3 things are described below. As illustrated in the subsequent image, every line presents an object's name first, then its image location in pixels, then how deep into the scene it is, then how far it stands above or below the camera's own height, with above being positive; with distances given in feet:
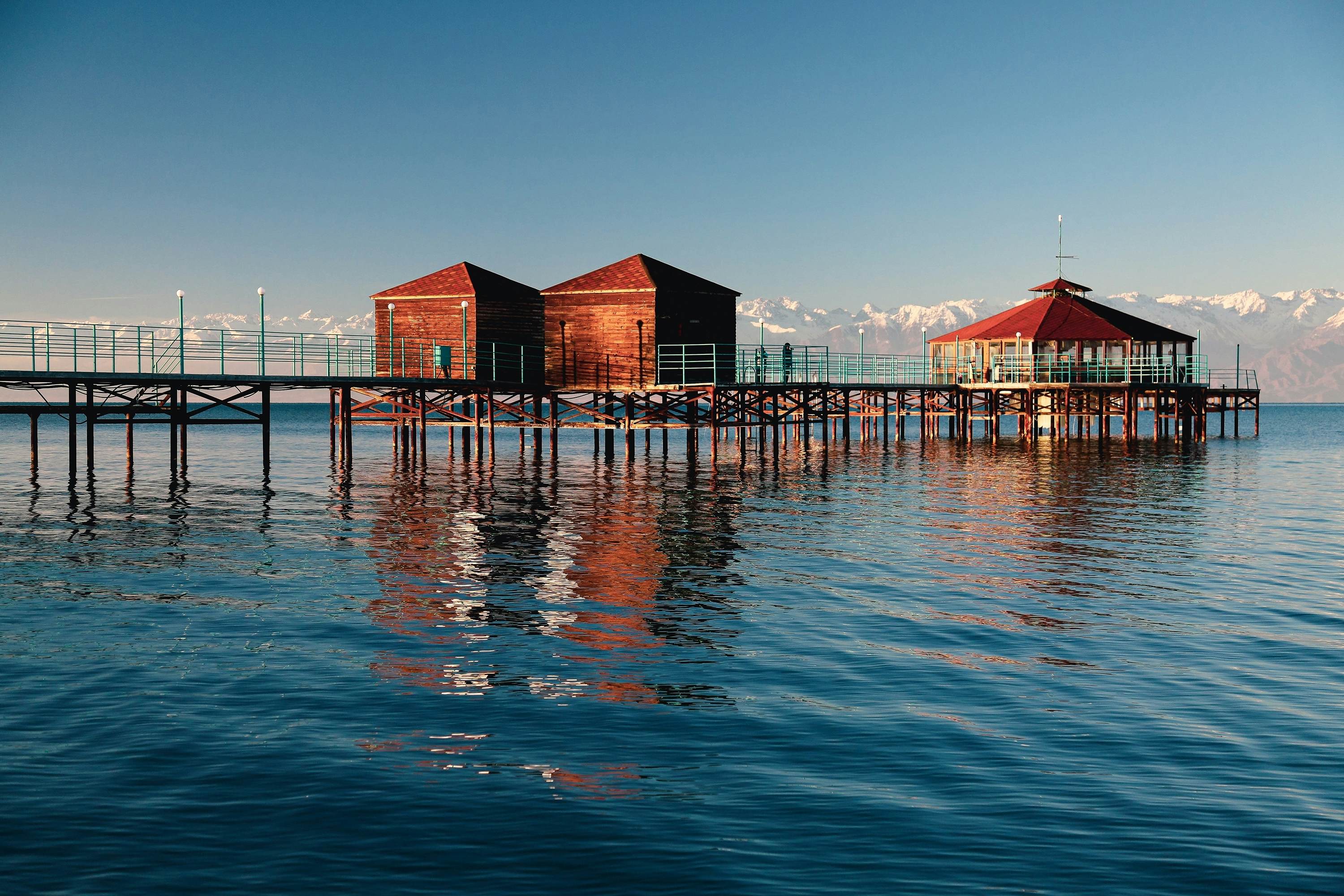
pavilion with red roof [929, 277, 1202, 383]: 200.03 +8.19
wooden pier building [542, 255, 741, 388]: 145.89 +9.67
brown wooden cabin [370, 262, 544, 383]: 152.25 +9.64
